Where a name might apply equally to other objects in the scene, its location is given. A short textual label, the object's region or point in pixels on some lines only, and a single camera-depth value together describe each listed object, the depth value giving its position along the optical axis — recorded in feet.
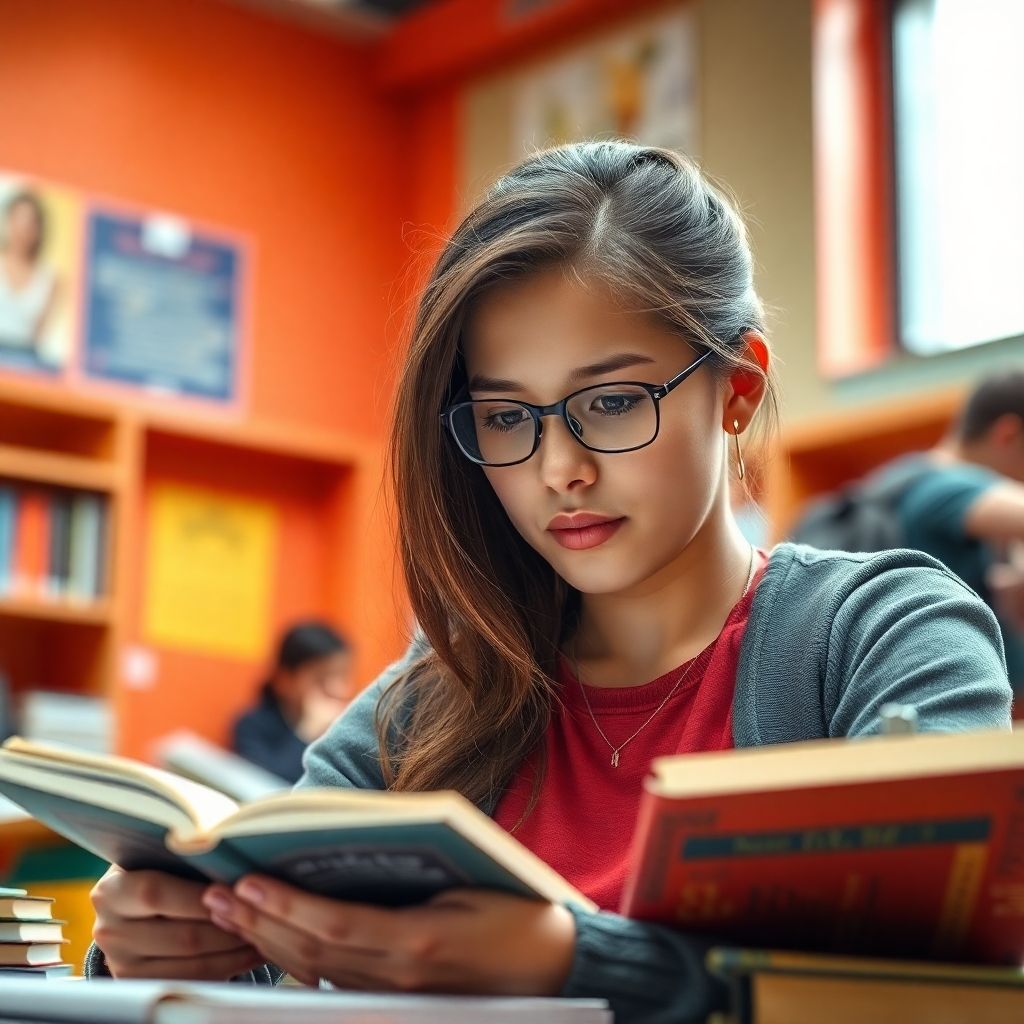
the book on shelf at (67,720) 13.16
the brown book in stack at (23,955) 3.44
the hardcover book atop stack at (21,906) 3.42
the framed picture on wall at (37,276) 14.92
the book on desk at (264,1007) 2.27
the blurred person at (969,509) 8.99
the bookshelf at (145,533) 14.03
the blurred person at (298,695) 14.88
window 13.51
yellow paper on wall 15.78
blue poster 15.69
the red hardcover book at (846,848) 2.25
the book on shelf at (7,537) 13.42
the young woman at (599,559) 3.83
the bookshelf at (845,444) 12.31
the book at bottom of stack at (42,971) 3.37
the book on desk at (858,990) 2.32
